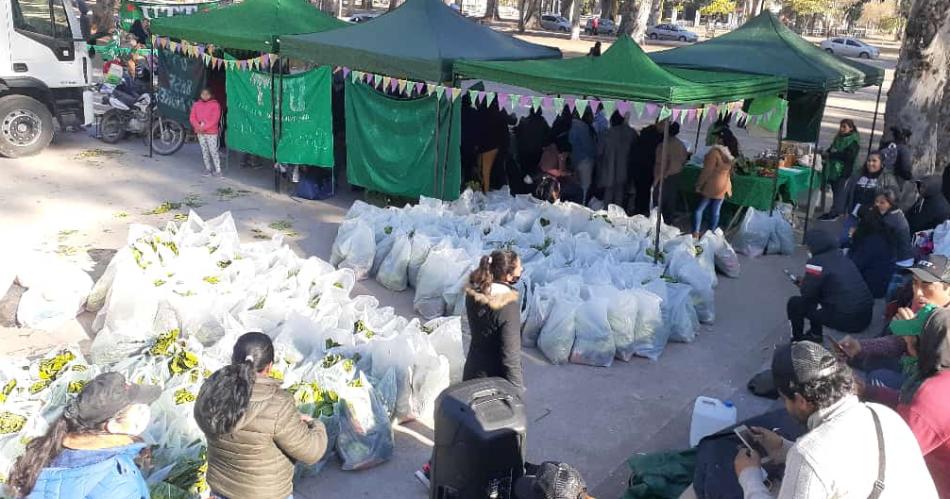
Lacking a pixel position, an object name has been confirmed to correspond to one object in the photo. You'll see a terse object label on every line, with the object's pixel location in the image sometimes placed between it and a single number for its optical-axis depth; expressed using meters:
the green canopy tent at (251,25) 11.35
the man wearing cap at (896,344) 5.04
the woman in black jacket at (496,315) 4.87
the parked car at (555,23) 52.94
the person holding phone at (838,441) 2.50
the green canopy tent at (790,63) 10.91
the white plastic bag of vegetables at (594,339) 6.62
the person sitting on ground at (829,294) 6.75
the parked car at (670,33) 50.30
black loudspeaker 3.88
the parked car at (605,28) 50.97
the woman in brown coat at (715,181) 9.77
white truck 11.96
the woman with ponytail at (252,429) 3.19
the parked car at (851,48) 46.53
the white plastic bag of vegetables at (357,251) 8.19
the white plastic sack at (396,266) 7.91
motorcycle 13.54
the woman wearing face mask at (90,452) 2.83
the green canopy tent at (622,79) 8.08
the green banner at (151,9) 18.39
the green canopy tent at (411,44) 9.79
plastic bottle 5.14
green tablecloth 10.54
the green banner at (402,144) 10.32
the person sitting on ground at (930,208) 9.05
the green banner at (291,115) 11.34
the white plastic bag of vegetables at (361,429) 4.94
